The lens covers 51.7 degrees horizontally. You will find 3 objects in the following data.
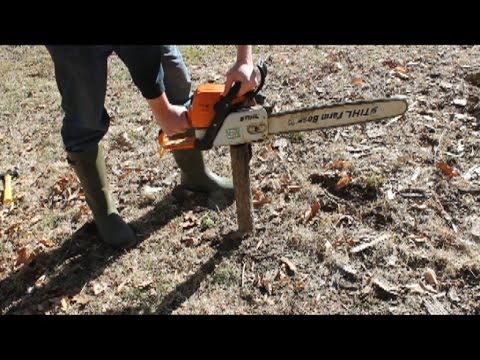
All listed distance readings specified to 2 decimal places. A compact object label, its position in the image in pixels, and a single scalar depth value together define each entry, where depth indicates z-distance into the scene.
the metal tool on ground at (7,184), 3.98
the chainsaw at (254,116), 2.54
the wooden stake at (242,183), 2.79
